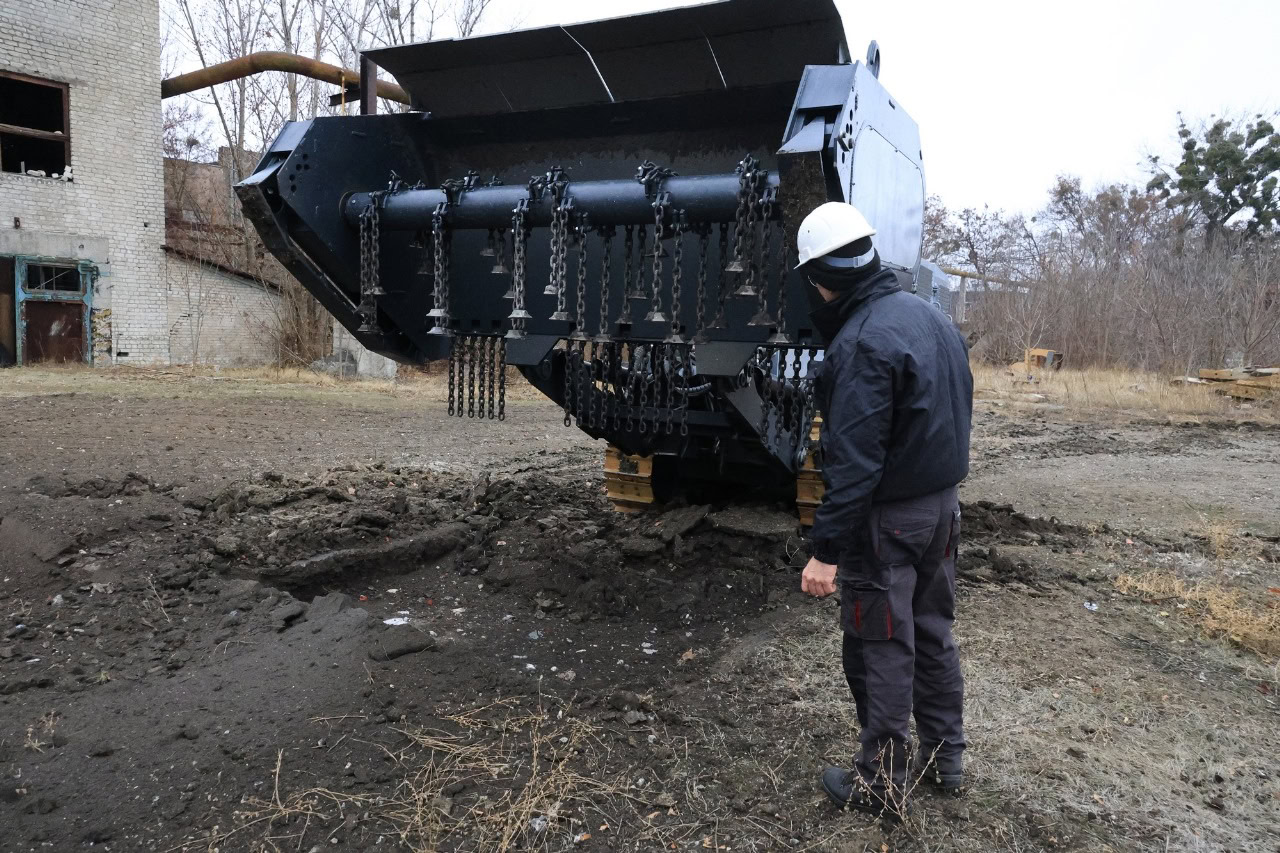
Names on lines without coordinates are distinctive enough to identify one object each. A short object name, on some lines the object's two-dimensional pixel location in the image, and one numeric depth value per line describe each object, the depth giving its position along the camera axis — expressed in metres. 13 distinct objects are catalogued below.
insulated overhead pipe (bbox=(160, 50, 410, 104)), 8.49
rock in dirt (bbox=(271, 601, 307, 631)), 3.66
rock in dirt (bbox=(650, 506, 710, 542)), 5.08
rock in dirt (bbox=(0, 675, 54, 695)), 3.09
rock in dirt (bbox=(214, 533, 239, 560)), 4.46
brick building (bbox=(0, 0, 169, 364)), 15.80
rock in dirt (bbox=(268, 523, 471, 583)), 4.44
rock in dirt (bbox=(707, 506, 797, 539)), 5.03
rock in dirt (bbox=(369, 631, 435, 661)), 3.39
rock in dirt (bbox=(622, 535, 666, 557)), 4.91
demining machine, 3.52
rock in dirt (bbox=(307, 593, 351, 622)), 3.71
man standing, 2.44
